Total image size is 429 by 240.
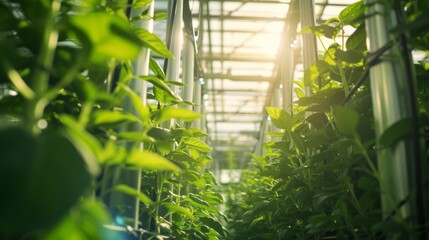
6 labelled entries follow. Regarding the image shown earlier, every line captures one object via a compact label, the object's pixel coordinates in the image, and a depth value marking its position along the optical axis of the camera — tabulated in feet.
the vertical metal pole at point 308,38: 7.17
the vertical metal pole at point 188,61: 10.43
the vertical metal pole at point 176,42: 6.69
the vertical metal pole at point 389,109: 2.24
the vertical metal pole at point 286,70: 12.85
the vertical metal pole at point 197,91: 14.03
